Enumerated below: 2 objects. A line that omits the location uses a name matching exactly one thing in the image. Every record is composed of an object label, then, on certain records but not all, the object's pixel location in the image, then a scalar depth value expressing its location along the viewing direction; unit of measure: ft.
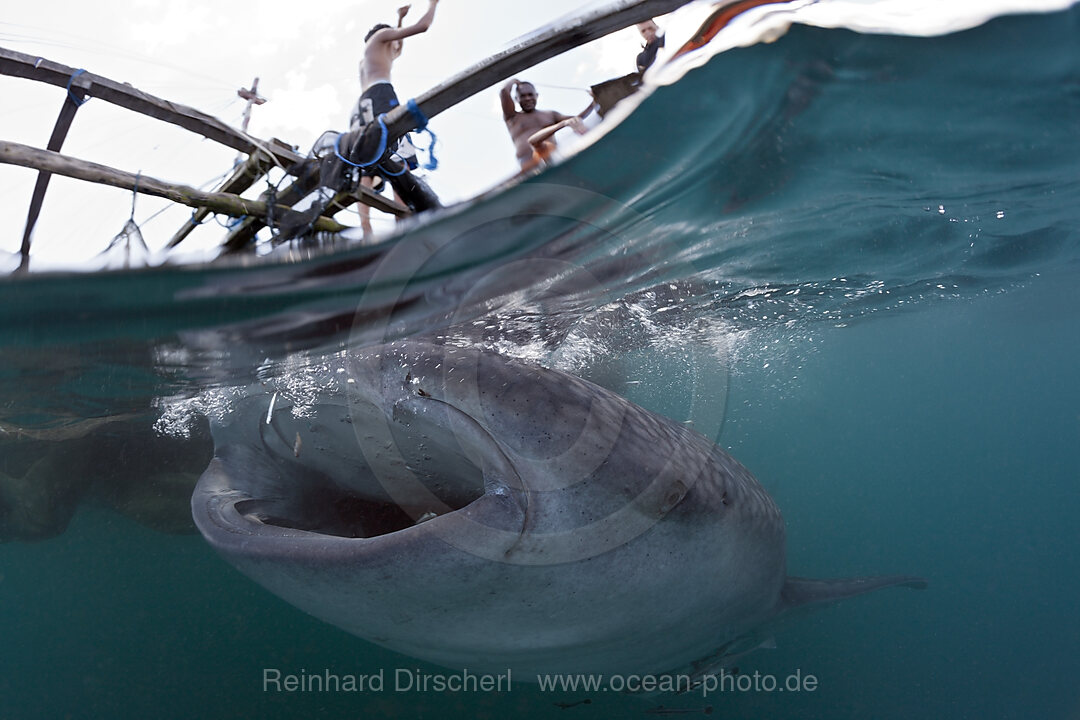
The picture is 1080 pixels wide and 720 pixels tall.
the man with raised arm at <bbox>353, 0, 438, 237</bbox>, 15.25
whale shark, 5.66
